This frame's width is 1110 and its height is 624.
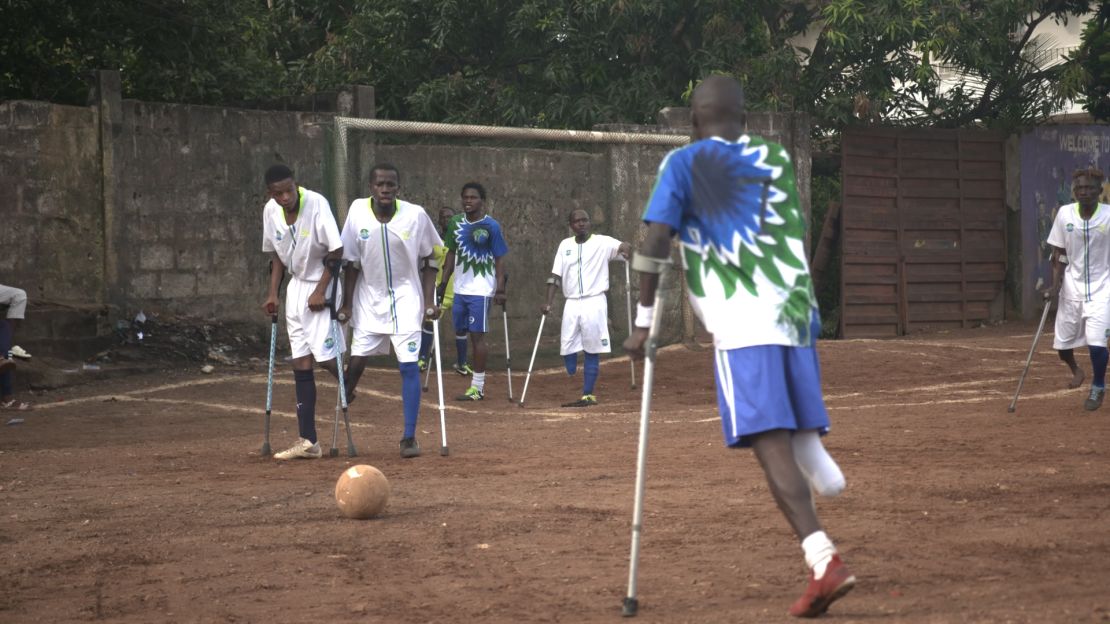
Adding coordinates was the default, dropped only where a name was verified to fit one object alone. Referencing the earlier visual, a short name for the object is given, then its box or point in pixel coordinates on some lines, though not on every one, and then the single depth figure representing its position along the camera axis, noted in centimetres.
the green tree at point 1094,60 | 2147
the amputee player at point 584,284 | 1477
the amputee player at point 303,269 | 987
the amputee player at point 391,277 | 1004
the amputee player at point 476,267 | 1472
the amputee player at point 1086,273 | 1181
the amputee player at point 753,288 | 517
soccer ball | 750
